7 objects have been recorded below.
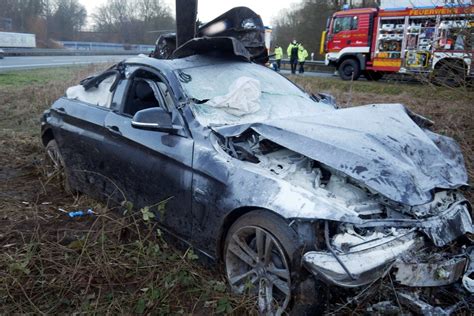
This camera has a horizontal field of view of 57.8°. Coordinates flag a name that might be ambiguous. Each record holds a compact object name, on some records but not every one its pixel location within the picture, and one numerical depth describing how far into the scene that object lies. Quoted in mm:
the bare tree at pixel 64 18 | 68188
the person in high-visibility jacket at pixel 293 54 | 22000
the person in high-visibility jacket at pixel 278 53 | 22338
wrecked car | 2367
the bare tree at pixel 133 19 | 65312
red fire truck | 15102
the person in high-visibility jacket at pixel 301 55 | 22422
